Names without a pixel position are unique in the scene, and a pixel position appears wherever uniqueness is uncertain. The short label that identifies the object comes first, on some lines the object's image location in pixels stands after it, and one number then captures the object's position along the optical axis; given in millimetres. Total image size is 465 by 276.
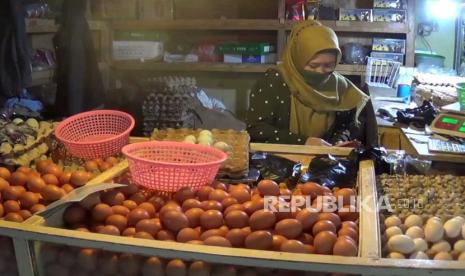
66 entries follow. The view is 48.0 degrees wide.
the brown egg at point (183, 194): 1414
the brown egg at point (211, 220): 1282
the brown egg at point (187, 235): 1240
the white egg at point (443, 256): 1154
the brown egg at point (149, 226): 1272
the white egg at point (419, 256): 1169
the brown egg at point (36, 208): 1401
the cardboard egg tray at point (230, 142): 1681
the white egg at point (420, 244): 1208
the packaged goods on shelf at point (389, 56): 4293
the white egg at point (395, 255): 1155
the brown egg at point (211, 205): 1346
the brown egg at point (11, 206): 1411
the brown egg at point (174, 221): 1268
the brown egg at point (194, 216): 1302
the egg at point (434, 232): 1250
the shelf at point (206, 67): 4406
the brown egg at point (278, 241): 1202
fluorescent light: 4192
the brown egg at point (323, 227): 1234
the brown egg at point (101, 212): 1350
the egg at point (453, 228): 1265
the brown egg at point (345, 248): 1110
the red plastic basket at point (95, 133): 1776
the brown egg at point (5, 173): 1551
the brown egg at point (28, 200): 1431
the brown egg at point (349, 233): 1208
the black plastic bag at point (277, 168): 1707
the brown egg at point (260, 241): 1183
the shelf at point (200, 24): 4457
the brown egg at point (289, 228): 1234
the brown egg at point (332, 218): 1282
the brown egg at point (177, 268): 1165
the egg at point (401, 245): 1180
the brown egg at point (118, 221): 1308
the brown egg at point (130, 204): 1387
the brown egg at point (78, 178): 1503
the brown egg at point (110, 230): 1265
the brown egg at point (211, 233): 1233
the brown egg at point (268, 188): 1448
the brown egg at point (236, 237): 1212
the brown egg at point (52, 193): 1418
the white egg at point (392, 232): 1242
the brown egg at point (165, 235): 1259
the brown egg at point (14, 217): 1361
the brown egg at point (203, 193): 1428
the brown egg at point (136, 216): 1313
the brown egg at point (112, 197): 1408
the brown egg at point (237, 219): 1279
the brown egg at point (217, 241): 1177
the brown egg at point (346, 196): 1408
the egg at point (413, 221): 1316
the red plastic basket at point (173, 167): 1416
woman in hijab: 2676
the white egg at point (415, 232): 1255
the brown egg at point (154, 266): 1180
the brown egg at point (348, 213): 1343
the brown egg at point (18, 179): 1521
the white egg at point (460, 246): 1213
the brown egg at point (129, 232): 1272
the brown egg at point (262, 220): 1263
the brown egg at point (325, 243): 1164
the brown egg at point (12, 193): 1451
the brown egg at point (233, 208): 1326
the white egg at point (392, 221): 1309
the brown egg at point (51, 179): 1506
